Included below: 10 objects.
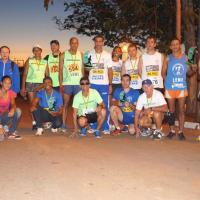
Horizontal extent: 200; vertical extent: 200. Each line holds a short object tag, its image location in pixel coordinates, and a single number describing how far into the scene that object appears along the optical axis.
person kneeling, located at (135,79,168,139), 6.78
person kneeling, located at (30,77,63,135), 7.38
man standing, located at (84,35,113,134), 7.29
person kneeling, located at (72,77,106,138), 7.00
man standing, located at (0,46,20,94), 7.37
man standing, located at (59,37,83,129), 7.38
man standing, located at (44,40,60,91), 7.63
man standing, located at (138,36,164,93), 6.99
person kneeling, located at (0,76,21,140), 6.78
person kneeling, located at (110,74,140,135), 7.17
